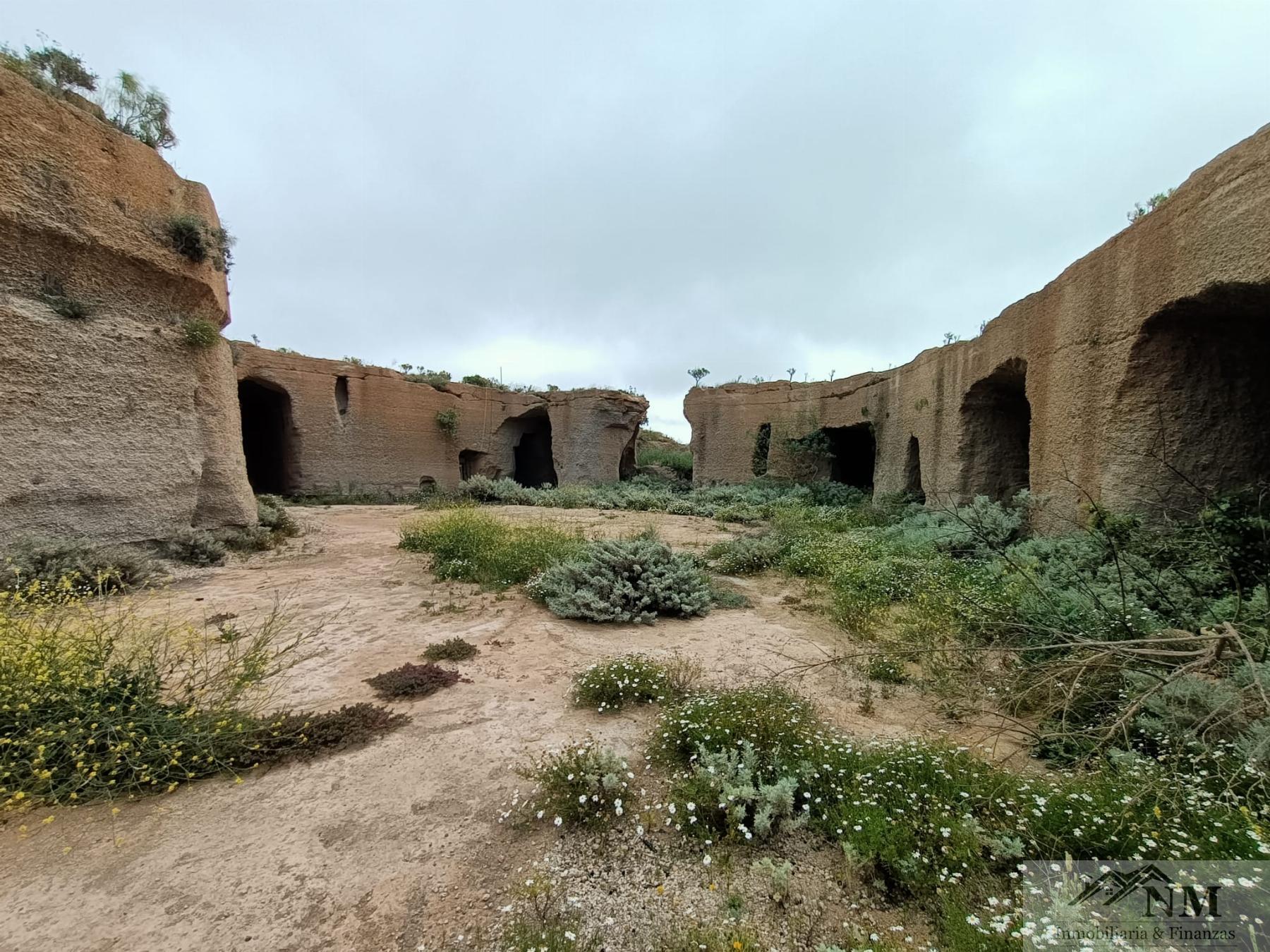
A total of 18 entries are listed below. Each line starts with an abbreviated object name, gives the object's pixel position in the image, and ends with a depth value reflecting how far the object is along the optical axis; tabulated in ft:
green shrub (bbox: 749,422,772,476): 58.34
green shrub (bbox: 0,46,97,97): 19.19
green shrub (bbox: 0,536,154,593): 17.28
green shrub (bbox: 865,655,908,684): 13.03
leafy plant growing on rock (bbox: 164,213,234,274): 23.14
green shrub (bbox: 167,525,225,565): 23.04
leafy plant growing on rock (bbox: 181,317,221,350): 23.73
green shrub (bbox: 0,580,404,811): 7.66
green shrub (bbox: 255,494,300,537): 29.07
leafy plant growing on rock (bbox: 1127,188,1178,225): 16.10
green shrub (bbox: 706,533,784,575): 25.36
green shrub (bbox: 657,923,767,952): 5.63
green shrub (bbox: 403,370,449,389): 58.90
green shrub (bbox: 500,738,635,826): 7.77
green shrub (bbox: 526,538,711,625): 18.17
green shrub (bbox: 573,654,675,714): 11.66
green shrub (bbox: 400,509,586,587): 22.99
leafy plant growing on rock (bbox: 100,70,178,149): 22.79
